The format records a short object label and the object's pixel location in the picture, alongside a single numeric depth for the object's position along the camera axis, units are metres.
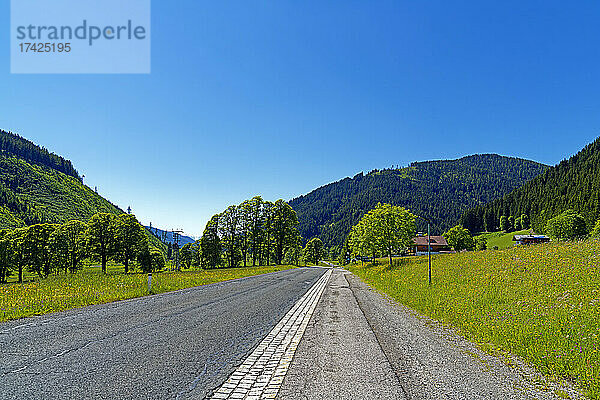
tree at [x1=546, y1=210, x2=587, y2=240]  78.12
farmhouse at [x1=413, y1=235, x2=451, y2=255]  119.44
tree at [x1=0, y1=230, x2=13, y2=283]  48.06
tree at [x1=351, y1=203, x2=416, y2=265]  46.81
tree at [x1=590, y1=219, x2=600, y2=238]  66.28
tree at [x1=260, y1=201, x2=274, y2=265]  69.94
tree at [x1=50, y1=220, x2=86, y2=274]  54.81
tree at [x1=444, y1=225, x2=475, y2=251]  95.50
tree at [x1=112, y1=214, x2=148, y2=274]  53.94
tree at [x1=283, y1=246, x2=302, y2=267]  73.04
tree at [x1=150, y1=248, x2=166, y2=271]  61.17
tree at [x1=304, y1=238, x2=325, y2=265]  120.88
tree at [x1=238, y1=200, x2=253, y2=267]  69.51
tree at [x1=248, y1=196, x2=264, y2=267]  69.44
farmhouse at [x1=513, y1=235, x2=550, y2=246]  89.43
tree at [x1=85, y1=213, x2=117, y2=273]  52.22
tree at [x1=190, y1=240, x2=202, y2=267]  78.55
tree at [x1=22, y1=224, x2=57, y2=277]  52.34
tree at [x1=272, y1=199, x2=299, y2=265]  70.12
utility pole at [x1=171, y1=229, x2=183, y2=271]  63.53
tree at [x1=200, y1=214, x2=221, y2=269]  67.62
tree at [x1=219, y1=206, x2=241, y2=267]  69.50
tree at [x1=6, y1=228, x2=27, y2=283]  50.78
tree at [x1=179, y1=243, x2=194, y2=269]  87.69
